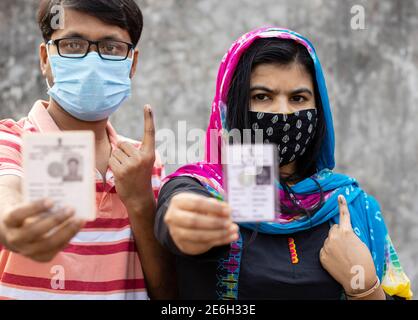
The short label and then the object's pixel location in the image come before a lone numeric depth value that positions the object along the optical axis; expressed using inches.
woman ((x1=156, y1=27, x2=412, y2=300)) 86.2
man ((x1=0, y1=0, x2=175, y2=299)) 88.0
